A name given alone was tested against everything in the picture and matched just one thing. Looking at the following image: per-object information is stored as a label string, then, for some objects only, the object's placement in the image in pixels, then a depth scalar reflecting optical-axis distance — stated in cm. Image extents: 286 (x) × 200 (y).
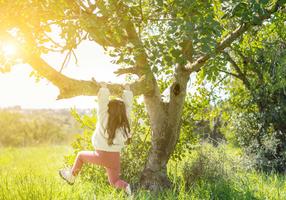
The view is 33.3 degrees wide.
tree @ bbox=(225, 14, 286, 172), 1120
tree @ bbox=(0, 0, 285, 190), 569
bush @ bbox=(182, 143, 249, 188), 907
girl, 758
